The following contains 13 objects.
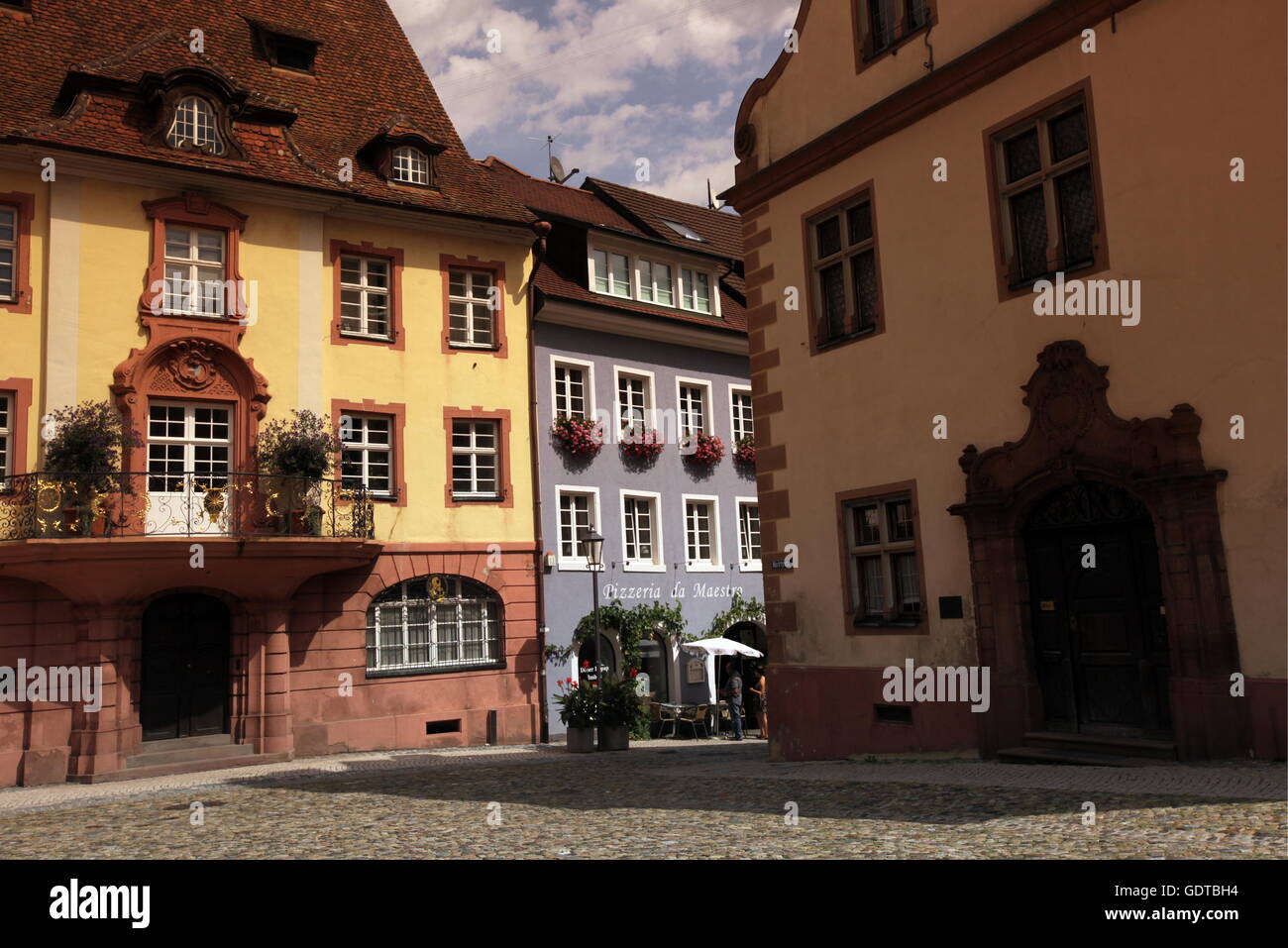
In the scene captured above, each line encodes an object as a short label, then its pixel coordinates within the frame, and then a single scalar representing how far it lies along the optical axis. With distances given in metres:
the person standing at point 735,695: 23.78
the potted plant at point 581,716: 20.19
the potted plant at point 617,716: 20.17
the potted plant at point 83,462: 18.09
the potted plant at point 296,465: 19.97
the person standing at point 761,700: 24.41
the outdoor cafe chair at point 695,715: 24.16
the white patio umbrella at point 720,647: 25.92
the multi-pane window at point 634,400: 27.38
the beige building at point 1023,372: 10.26
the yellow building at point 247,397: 18.75
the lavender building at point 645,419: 25.50
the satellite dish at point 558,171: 35.94
